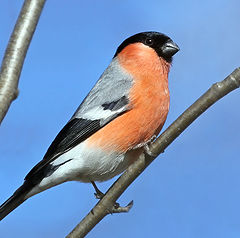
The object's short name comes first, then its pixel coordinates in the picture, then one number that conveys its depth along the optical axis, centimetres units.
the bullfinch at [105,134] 375
